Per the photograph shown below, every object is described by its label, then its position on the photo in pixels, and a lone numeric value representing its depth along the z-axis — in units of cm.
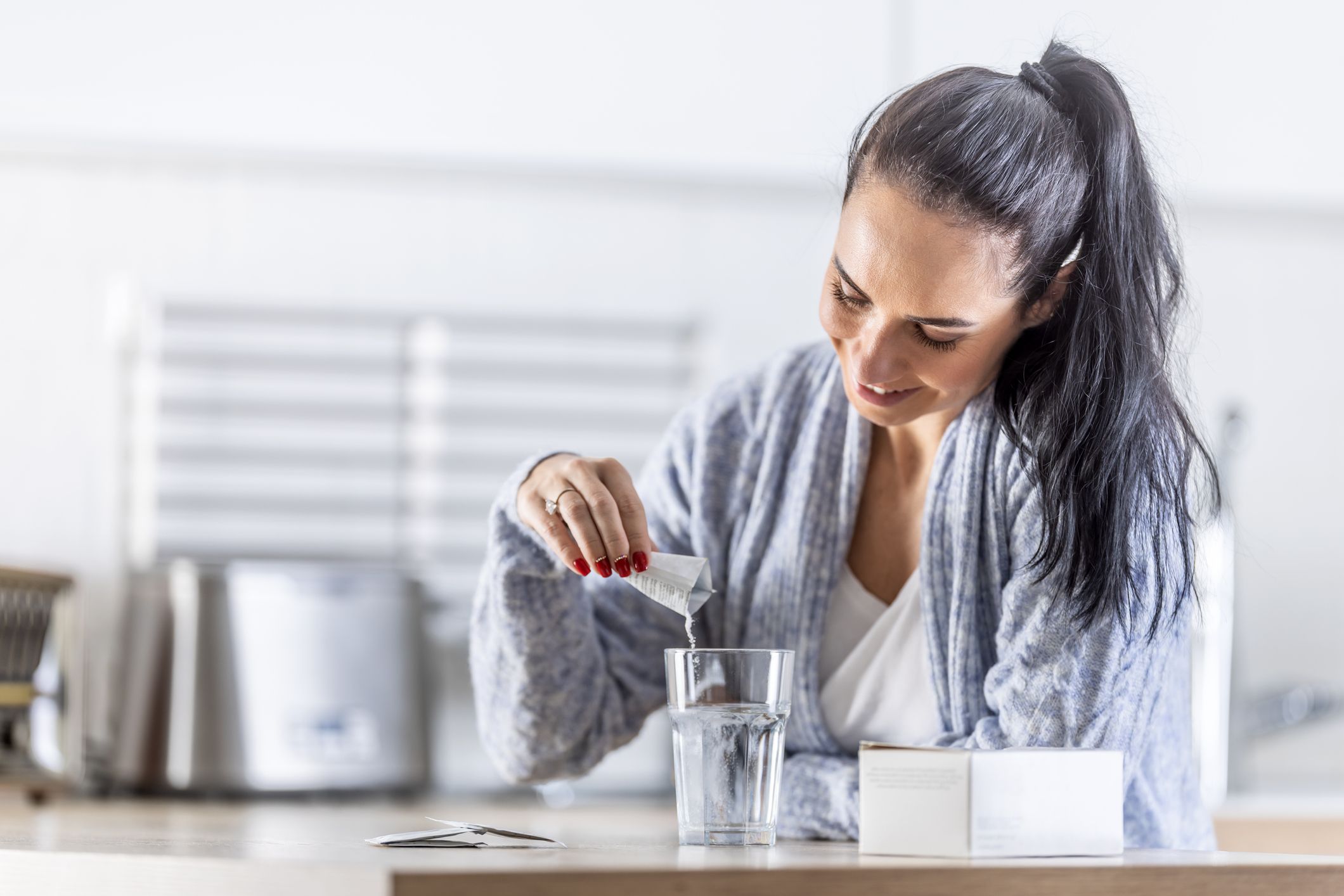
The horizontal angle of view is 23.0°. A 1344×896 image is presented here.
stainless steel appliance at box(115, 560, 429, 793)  353
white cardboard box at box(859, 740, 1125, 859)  203
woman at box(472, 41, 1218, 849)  228
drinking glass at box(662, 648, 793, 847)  214
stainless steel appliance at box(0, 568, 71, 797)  322
